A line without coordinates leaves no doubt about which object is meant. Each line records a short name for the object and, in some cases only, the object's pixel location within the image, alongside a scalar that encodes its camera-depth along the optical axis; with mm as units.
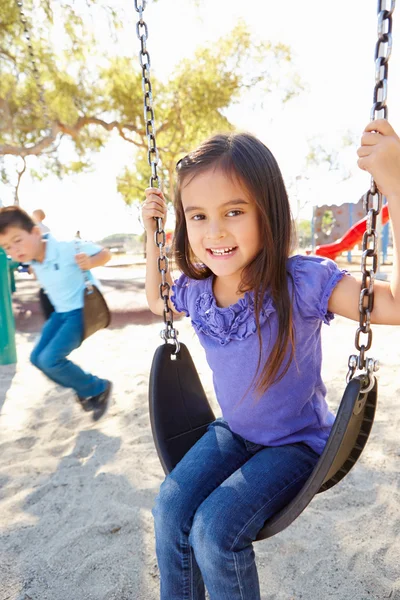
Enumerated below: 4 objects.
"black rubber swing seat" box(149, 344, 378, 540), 926
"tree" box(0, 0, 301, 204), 7770
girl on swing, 977
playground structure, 12820
